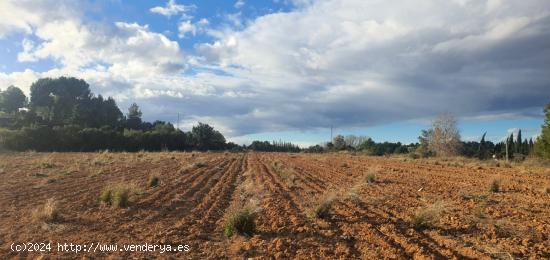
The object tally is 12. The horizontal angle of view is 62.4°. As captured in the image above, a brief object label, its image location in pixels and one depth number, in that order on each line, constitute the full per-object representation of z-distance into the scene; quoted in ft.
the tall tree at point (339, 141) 423.88
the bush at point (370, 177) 64.28
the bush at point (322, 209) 34.12
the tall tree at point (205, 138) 357.82
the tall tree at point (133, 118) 352.32
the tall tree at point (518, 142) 236.47
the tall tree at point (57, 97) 300.61
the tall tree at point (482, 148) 207.58
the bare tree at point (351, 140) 450.62
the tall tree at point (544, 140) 134.21
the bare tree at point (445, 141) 225.15
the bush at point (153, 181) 59.59
